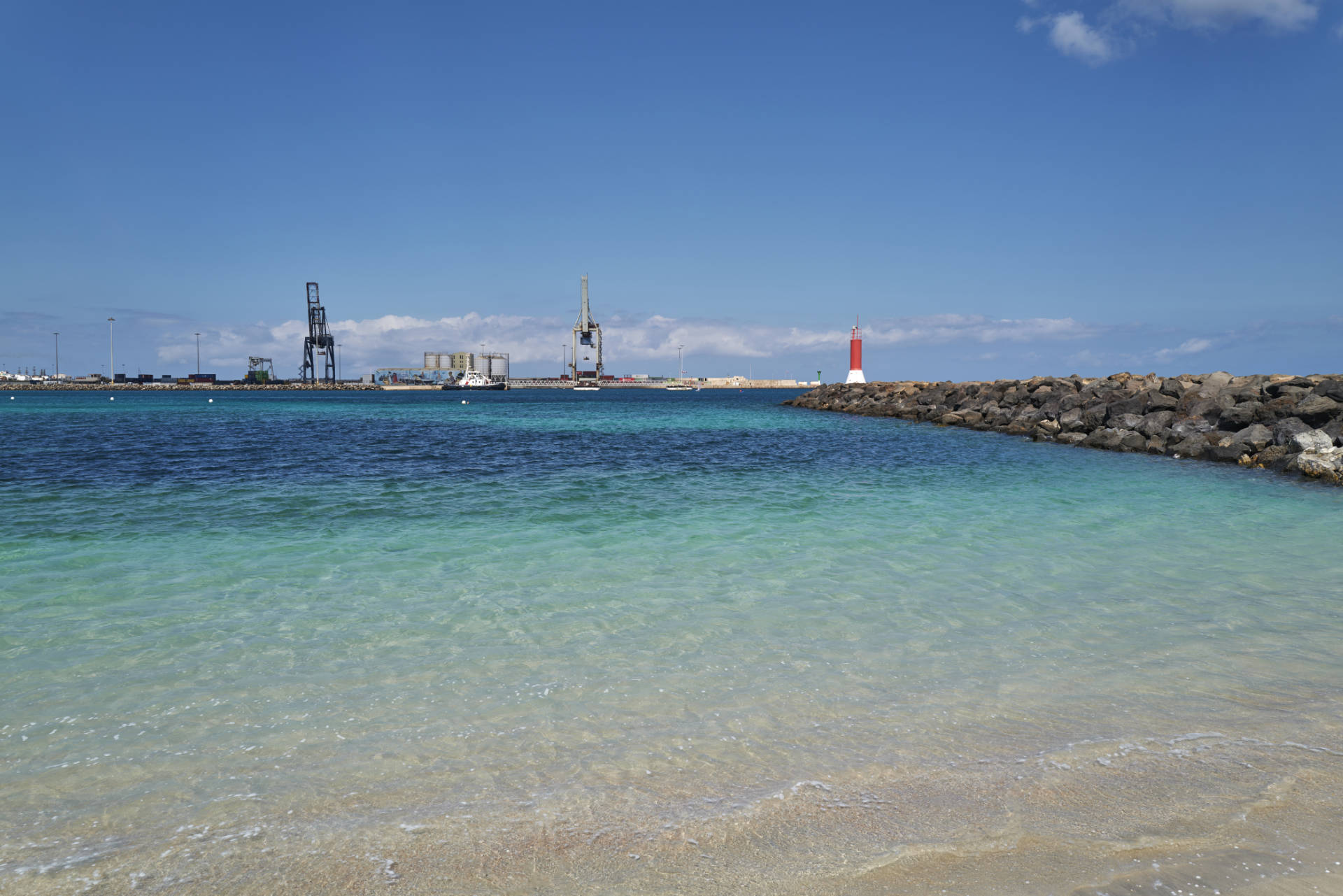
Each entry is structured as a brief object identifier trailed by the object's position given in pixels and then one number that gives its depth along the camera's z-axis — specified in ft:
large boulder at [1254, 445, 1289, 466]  53.21
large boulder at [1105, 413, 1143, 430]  72.74
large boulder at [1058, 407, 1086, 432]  79.87
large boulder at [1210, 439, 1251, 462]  57.06
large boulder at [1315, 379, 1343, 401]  57.82
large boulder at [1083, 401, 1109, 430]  77.88
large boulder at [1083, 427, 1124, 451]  70.18
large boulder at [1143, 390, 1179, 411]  73.41
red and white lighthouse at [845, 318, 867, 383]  192.54
